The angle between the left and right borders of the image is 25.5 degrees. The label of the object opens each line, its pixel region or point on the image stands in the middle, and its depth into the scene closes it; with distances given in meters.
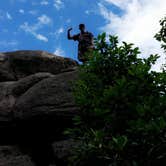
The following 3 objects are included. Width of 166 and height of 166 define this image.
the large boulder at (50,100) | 15.41
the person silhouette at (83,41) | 19.58
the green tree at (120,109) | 7.98
